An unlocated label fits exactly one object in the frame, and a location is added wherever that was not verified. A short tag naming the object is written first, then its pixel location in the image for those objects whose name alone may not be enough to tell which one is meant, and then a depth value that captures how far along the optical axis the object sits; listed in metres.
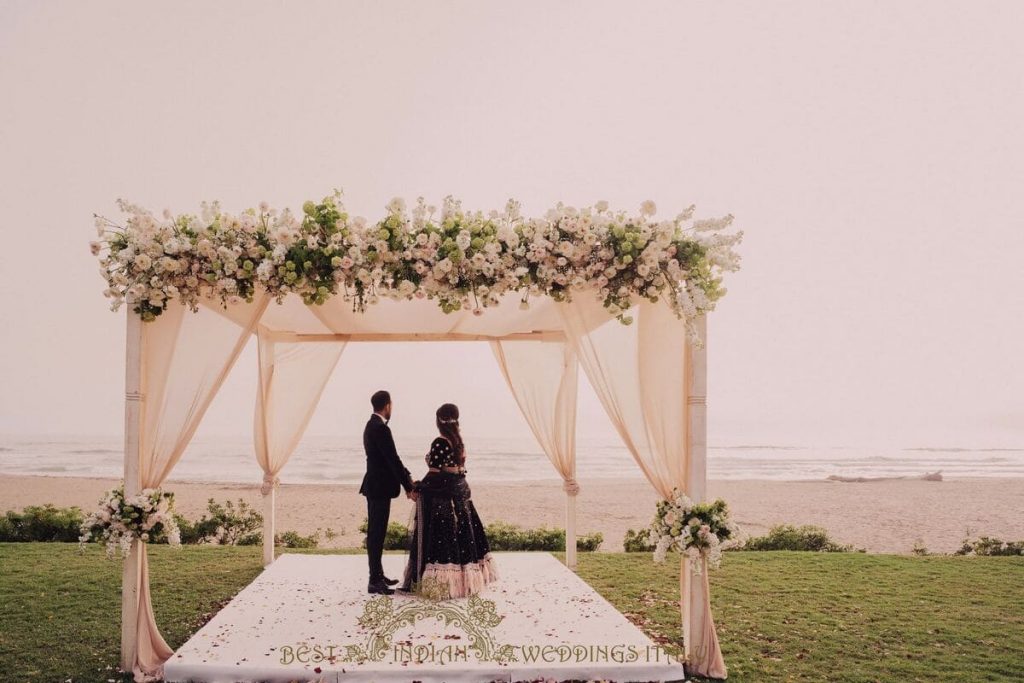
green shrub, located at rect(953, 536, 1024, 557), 9.54
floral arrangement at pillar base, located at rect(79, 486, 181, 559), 4.30
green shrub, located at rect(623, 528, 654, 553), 9.64
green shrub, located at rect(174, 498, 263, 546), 9.78
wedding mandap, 4.34
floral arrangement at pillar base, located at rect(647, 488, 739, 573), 4.33
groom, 6.00
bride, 5.98
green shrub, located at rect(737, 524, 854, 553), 9.78
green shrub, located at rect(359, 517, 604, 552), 9.13
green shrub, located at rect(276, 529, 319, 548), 9.67
